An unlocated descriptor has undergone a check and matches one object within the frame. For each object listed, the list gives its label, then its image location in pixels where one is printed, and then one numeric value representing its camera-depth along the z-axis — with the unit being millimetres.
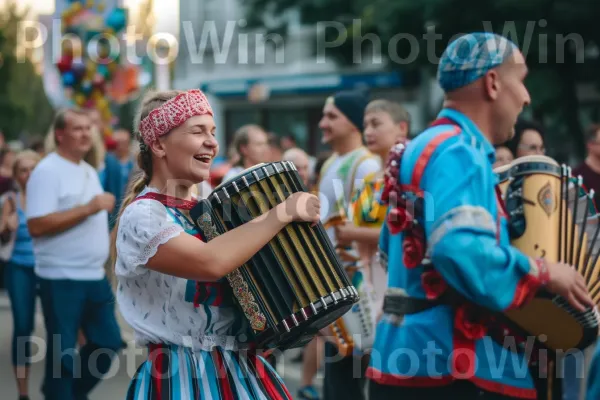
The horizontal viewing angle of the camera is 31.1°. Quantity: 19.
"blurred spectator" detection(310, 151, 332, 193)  10984
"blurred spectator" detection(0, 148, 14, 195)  12738
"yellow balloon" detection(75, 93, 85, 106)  16828
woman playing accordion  3604
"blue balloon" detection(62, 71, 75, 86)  16828
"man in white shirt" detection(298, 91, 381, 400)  6762
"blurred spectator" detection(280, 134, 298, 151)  16750
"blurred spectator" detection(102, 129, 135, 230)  10125
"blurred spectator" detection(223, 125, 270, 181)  8914
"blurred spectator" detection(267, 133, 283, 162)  11086
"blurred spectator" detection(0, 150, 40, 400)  8359
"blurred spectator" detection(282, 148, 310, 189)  10205
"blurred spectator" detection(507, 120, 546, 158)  6992
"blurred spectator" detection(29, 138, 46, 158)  13305
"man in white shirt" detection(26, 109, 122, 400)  7191
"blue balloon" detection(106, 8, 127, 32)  17375
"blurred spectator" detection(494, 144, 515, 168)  7052
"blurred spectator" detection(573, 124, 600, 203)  8195
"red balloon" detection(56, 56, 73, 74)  16594
